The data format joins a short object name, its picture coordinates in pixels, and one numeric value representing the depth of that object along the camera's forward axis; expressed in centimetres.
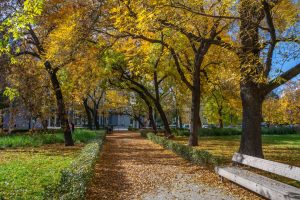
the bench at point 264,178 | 634
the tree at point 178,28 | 942
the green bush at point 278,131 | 4526
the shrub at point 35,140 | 1969
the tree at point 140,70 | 2197
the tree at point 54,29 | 599
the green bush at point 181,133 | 3582
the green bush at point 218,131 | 3792
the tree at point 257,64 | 1070
